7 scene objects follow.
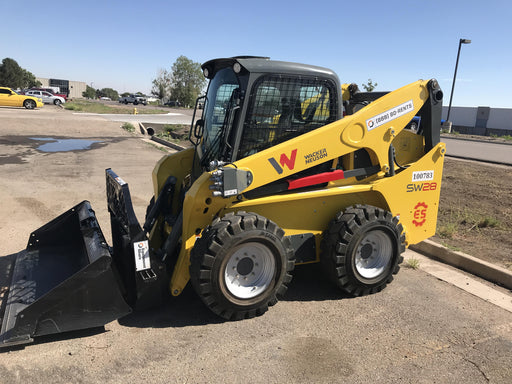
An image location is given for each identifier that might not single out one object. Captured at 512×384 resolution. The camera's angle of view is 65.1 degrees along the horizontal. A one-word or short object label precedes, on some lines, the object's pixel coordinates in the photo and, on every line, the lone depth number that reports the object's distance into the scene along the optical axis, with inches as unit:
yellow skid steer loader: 136.9
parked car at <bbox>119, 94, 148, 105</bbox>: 2738.7
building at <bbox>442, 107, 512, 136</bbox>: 1537.6
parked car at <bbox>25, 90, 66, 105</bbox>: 1630.2
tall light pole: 1031.8
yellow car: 1238.3
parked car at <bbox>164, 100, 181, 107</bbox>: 3211.1
